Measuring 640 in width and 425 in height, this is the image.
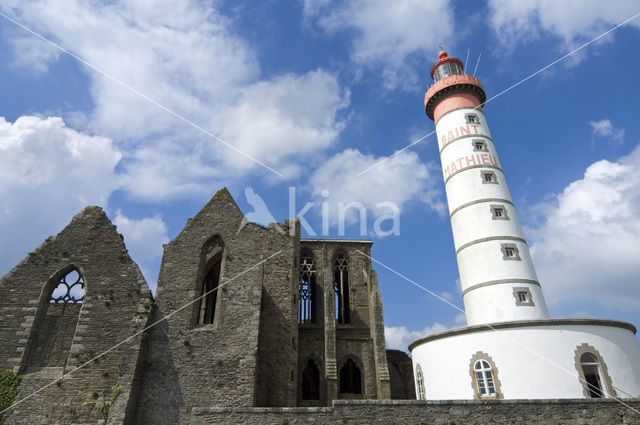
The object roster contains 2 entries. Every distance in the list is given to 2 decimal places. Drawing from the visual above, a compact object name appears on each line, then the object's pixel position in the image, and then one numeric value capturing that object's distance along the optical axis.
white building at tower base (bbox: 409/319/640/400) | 13.59
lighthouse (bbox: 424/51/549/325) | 18.23
